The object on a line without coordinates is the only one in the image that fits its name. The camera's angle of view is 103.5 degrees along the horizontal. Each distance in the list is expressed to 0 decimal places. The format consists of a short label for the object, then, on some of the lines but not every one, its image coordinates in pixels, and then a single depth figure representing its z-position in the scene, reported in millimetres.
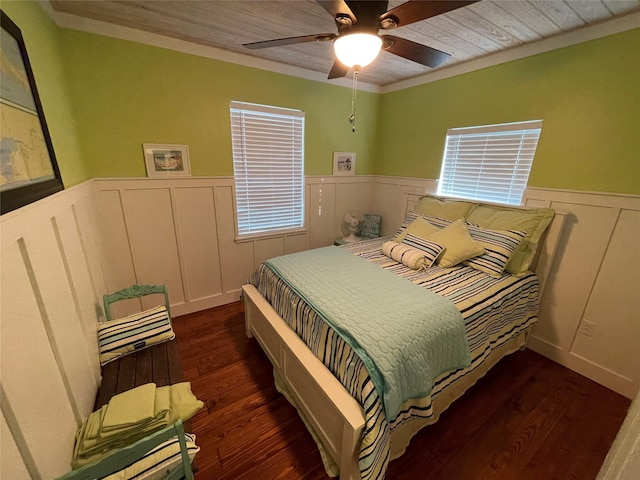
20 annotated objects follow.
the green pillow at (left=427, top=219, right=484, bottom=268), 1979
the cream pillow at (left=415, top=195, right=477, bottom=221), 2379
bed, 1134
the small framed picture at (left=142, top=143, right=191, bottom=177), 2113
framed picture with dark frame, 769
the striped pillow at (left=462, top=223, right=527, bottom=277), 1904
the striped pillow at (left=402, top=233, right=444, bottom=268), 2020
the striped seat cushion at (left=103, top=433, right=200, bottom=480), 875
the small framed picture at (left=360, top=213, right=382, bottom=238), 3357
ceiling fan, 1080
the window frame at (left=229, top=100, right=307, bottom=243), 2442
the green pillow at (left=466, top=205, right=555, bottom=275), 1958
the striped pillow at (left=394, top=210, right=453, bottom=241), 2340
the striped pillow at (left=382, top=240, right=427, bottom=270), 1976
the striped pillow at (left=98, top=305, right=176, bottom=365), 1457
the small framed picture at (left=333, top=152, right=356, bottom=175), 3109
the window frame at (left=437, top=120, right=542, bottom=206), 2113
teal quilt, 1142
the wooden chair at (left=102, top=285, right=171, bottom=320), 1737
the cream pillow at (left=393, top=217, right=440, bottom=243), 2295
